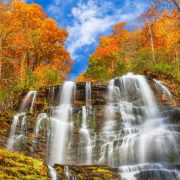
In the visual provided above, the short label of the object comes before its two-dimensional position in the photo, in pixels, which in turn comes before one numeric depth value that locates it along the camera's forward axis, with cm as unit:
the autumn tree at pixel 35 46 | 2122
